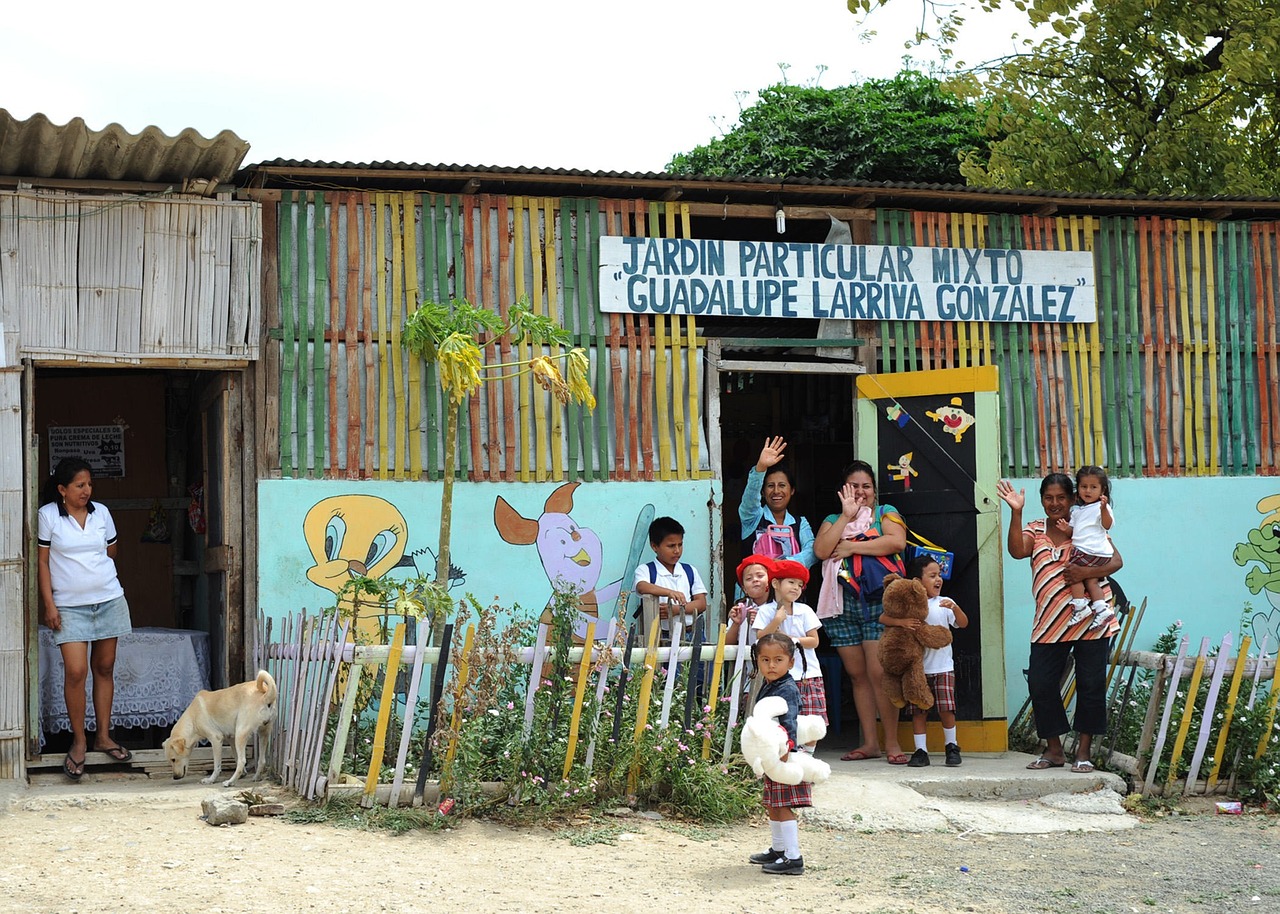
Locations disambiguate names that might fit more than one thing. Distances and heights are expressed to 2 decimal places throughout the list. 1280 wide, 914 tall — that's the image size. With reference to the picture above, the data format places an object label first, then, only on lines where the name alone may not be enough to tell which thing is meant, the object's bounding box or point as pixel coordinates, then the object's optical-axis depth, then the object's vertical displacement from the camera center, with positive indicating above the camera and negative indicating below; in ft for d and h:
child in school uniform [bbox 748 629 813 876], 18.86 -3.83
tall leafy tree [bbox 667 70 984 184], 74.43 +21.28
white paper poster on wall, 33.35 +2.06
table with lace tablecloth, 27.14 -3.04
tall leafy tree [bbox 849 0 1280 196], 47.24 +14.68
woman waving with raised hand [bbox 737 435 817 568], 27.53 -0.04
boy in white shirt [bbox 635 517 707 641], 26.86 -1.24
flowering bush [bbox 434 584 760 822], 21.02 -3.60
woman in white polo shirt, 24.36 -1.20
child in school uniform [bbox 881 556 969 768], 25.82 -3.19
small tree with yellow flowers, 24.30 +3.08
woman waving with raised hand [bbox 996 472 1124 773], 25.11 -2.31
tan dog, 23.49 -3.40
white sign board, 28.58 +5.07
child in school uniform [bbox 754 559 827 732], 23.52 -1.94
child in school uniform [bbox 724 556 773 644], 24.64 -1.29
